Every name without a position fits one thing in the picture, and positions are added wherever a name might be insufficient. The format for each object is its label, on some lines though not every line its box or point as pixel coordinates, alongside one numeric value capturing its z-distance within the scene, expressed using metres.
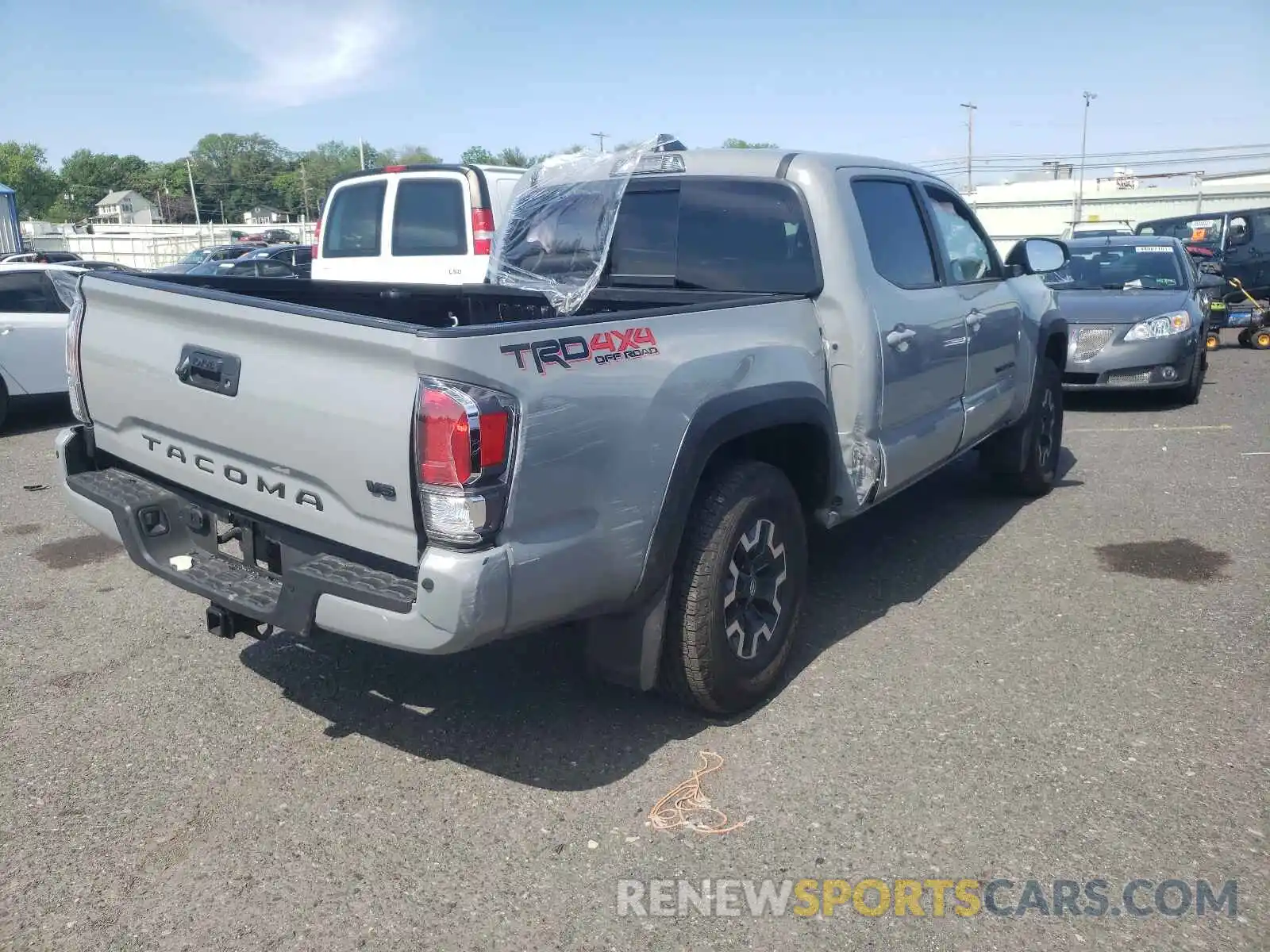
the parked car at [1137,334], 9.70
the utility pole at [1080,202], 33.60
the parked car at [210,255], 24.33
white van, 8.61
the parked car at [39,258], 23.81
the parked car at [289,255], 21.13
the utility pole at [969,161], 61.31
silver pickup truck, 2.76
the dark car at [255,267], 18.06
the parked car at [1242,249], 16.75
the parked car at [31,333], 9.52
